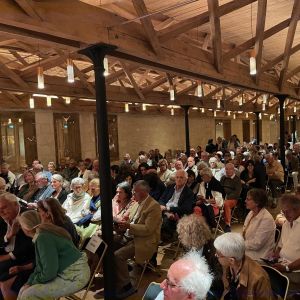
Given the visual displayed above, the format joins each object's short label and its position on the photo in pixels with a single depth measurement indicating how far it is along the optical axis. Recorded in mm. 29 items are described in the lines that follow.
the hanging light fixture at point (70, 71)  4770
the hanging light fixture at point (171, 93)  8102
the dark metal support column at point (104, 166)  3875
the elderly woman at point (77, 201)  5199
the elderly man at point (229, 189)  6275
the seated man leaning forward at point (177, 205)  5266
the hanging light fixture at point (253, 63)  5172
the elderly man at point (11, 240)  3506
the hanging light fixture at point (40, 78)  5253
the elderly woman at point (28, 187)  6438
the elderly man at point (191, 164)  8436
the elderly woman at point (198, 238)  3082
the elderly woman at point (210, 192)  5846
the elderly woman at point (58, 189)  5780
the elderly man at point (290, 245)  3125
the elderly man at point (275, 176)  8391
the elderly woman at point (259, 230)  3553
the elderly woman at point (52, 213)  3559
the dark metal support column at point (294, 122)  22203
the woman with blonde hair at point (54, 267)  2912
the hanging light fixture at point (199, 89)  7553
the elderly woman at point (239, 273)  2273
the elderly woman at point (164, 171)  7822
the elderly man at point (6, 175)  8224
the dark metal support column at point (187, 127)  11695
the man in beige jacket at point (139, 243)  4117
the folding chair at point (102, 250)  3746
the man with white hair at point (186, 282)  1959
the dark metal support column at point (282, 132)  9922
